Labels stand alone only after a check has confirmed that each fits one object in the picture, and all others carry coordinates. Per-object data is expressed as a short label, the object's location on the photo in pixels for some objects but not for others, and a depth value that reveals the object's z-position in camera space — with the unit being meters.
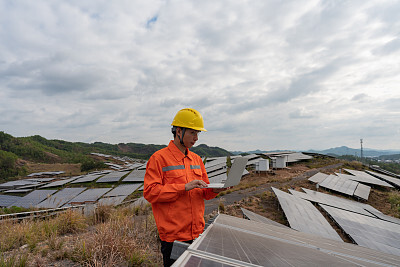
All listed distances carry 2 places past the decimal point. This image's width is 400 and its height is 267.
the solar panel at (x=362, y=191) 14.29
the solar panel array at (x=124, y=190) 17.23
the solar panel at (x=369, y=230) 5.70
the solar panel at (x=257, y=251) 1.52
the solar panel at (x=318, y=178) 17.47
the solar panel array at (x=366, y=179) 18.73
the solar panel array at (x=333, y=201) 9.87
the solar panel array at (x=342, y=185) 14.65
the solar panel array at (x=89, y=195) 15.33
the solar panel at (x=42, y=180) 32.68
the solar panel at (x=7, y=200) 16.14
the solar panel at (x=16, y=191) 24.43
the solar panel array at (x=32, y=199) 16.14
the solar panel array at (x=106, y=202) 6.33
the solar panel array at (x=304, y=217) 5.97
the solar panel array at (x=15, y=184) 27.50
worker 2.21
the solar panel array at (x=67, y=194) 16.25
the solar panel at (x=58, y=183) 26.87
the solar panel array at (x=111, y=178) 27.14
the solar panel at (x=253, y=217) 6.18
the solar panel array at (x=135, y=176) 26.31
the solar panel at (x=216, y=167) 26.98
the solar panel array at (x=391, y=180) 19.97
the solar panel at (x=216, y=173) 22.77
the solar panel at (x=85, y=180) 27.99
